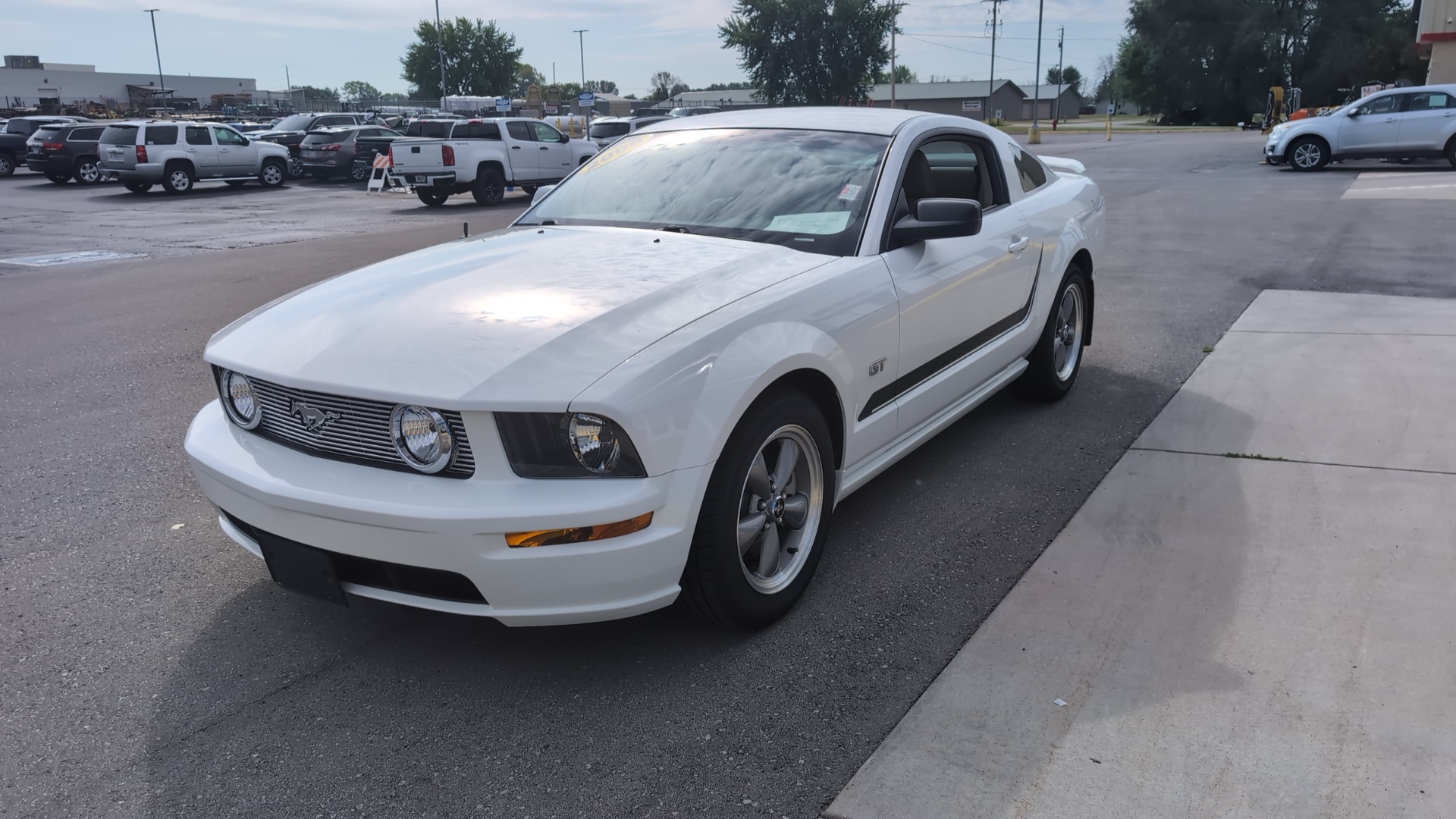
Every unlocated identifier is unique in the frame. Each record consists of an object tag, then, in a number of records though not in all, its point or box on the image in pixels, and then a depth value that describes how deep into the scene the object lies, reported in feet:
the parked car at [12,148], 95.14
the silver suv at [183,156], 75.31
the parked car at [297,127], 101.91
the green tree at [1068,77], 508.53
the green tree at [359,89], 518.21
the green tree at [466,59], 309.83
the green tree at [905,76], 513.45
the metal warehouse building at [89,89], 243.81
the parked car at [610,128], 98.71
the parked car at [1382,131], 66.80
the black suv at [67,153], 82.74
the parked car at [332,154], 87.56
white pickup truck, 63.67
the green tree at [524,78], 343.67
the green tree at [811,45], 247.09
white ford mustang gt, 9.04
